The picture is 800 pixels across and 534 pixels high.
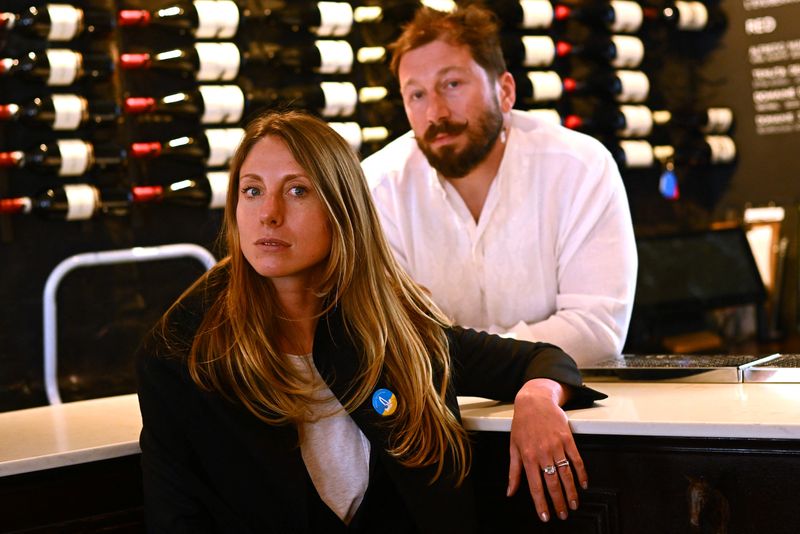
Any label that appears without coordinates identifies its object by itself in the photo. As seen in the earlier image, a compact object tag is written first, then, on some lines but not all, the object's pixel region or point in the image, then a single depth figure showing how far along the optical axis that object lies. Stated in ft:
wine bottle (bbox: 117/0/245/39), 12.61
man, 9.82
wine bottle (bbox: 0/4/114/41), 11.45
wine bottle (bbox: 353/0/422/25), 14.62
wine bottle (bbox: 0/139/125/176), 11.61
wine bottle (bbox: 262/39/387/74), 13.75
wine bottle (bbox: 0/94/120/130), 11.62
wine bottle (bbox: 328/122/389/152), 13.85
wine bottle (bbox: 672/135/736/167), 18.65
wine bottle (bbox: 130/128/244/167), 12.65
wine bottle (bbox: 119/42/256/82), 12.66
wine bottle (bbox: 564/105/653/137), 17.06
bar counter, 6.24
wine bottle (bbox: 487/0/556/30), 15.74
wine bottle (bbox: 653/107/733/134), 18.54
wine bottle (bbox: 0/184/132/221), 11.61
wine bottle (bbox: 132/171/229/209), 12.75
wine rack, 11.84
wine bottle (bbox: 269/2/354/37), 13.76
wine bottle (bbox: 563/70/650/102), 17.02
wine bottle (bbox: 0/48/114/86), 11.50
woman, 6.46
